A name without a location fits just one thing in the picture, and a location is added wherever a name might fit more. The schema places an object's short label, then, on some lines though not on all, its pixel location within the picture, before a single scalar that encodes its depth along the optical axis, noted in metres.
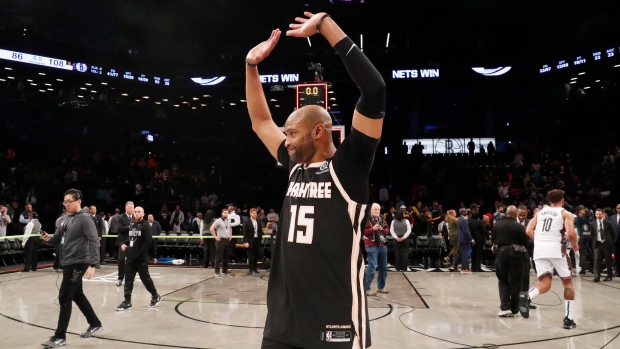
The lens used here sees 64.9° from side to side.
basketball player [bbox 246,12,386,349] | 2.20
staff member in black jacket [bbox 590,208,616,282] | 13.19
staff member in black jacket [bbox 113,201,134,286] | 10.77
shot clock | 10.68
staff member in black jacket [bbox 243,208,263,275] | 14.34
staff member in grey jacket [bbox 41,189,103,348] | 6.57
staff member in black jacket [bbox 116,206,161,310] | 8.99
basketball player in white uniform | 7.69
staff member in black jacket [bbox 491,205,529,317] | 8.41
